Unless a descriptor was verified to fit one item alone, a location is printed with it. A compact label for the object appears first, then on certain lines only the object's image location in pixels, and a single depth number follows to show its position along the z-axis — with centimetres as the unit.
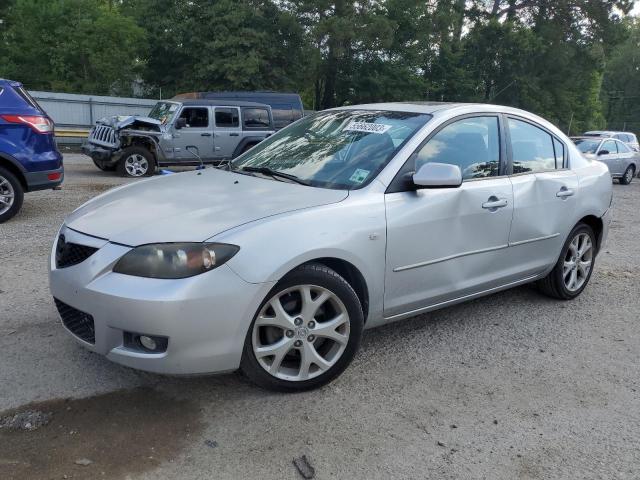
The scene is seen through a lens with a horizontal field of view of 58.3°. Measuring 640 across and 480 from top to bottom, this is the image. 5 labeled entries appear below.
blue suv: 703
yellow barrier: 2006
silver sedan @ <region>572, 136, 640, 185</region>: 1658
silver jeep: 1279
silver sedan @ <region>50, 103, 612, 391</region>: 277
